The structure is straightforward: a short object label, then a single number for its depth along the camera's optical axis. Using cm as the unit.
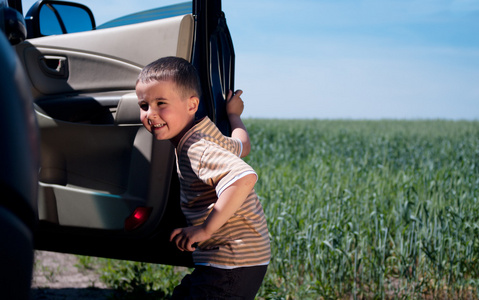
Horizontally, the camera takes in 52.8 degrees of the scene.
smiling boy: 169
